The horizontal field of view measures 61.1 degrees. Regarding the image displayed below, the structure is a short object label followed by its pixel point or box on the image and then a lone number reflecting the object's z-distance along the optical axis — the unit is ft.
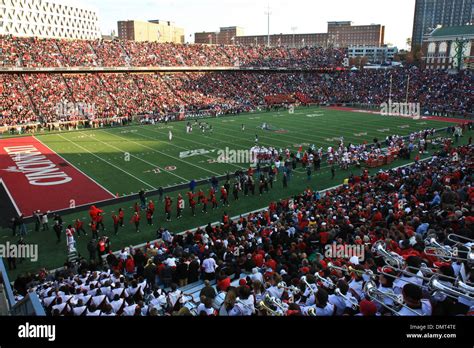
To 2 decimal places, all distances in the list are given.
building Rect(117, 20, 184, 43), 533.14
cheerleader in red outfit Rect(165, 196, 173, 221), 53.51
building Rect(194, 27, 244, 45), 547.53
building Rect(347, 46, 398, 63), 460.96
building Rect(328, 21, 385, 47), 582.76
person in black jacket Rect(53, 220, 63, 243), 46.65
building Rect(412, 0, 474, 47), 498.28
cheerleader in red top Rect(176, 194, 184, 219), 54.50
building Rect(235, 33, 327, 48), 561.47
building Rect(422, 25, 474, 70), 219.00
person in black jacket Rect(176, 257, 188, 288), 30.60
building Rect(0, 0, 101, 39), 350.84
